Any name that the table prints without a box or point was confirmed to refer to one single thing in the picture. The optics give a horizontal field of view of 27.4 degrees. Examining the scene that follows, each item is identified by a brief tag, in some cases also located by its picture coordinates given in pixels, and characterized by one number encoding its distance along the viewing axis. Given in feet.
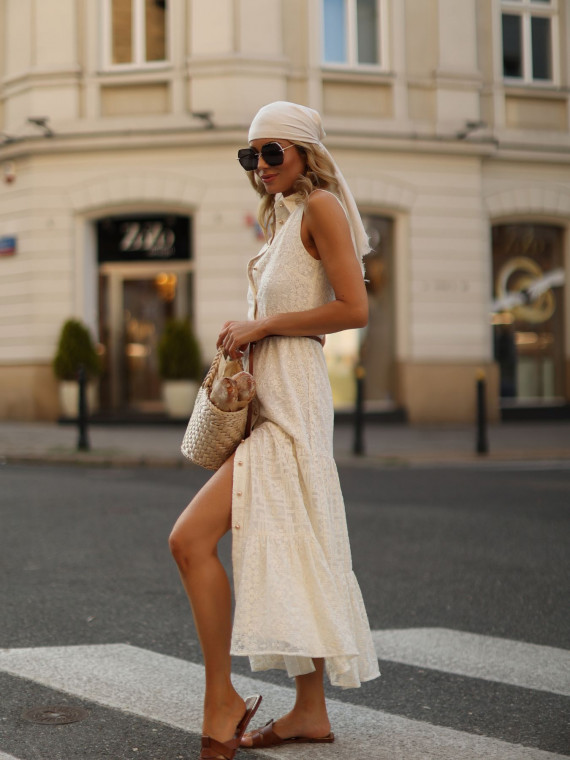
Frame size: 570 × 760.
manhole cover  12.05
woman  10.72
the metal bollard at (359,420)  46.34
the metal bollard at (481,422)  47.19
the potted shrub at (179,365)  61.21
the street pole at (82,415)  47.24
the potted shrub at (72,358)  62.44
